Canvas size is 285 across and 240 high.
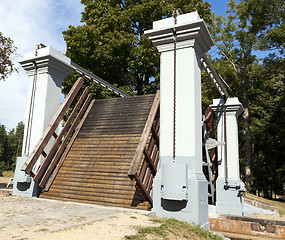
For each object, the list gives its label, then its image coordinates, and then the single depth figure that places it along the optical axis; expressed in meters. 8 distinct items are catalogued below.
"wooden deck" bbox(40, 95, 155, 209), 6.44
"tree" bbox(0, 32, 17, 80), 12.60
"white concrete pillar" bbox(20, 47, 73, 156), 7.57
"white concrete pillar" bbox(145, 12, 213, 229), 4.90
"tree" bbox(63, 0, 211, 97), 16.67
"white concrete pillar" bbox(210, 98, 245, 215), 9.29
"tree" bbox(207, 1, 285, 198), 21.19
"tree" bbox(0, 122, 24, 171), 60.47
